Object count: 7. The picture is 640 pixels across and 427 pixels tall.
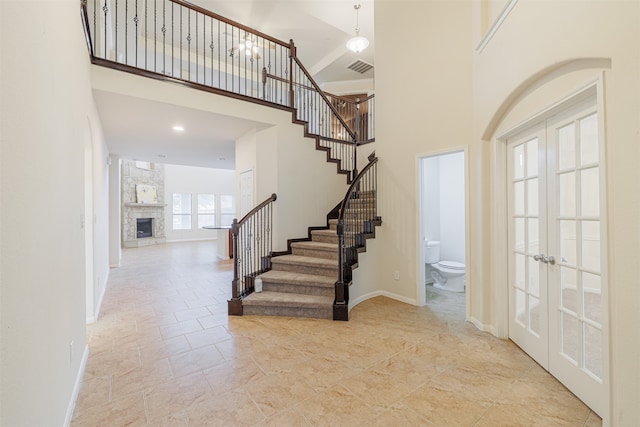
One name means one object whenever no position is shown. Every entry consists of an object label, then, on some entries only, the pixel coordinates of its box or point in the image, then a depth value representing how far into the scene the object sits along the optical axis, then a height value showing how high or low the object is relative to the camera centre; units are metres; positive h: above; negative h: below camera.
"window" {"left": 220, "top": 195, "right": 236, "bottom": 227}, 12.77 +0.33
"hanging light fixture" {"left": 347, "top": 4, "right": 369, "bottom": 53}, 5.10 +3.26
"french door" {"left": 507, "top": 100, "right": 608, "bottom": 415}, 1.77 -0.28
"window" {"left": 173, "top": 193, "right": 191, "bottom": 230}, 11.76 +0.23
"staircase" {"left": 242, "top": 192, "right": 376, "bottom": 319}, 3.41 -0.86
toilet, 4.29 -0.92
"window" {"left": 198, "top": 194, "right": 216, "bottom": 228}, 12.33 +0.28
